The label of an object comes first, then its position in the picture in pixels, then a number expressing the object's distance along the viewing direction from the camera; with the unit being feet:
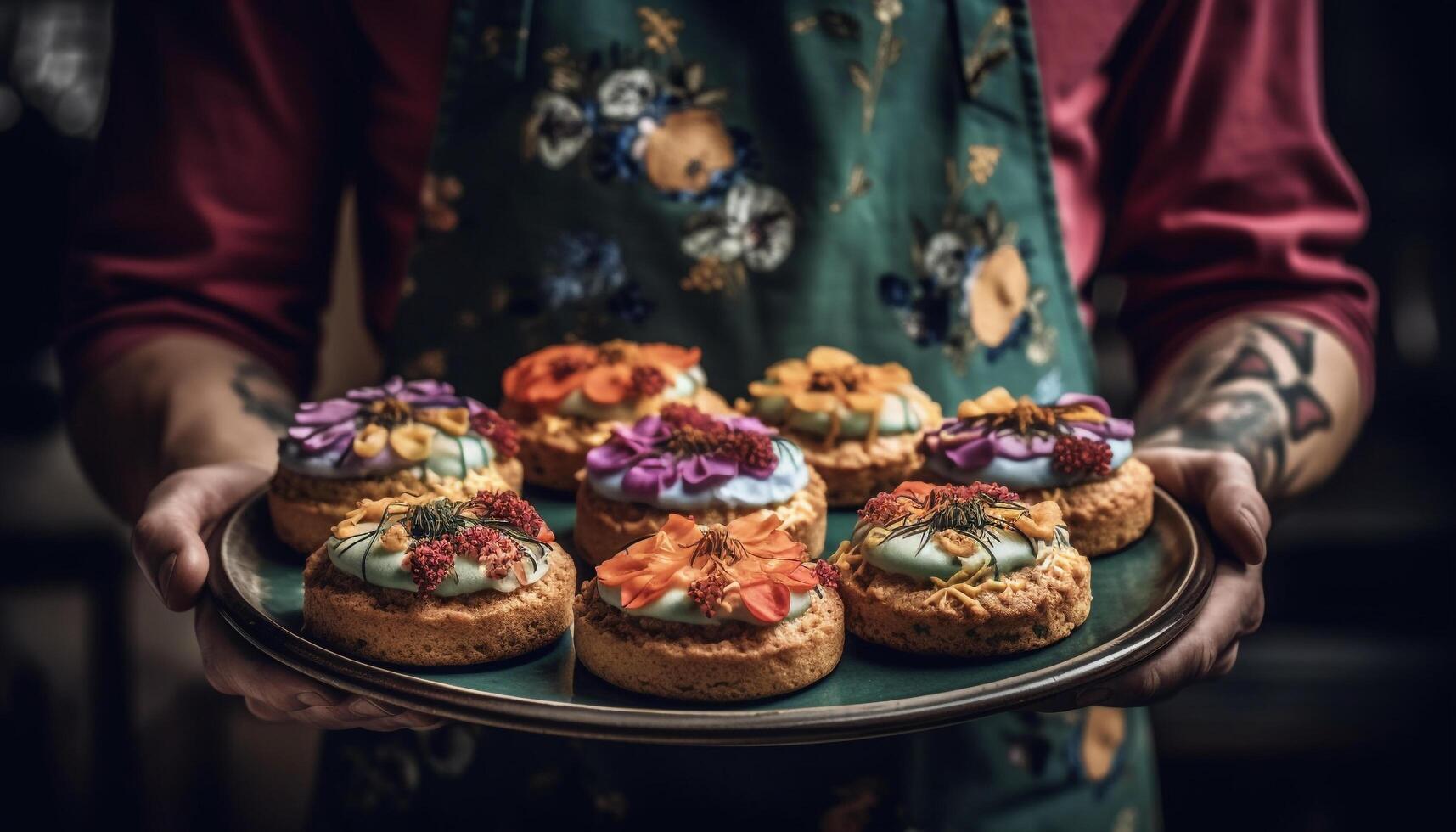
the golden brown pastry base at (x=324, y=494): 2.03
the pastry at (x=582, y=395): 2.30
